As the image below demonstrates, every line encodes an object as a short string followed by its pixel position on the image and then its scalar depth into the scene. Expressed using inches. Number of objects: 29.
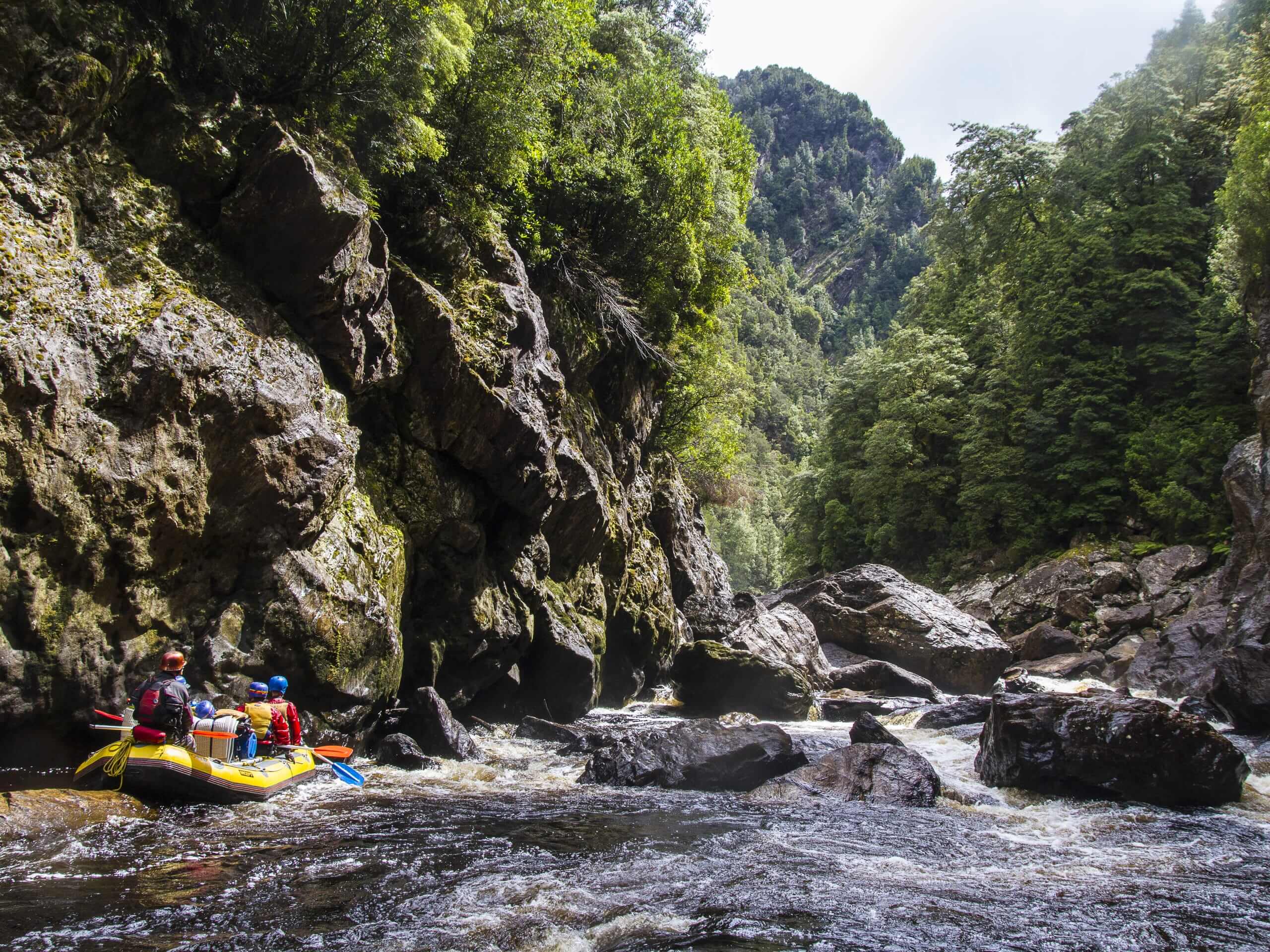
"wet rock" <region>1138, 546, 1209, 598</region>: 993.5
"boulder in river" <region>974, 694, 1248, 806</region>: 399.9
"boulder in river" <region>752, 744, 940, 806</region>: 420.8
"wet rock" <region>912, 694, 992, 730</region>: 665.6
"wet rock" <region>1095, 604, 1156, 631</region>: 964.6
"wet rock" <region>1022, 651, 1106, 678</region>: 871.1
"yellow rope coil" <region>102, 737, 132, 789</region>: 321.7
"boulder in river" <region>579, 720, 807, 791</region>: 455.8
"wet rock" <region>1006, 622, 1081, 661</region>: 968.9
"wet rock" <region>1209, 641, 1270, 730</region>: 559.2
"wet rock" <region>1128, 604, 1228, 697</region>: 712.4
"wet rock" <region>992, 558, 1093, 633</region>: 1105.4
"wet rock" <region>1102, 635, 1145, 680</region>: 831.1
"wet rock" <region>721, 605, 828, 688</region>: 896.3
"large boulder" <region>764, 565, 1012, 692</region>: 946.7
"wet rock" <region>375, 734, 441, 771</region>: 458.3
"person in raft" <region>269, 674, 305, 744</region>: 385.4
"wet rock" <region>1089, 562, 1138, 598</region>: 1046.4
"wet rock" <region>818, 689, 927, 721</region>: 748.0
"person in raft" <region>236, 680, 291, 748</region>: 374.9
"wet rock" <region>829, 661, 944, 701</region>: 876.6
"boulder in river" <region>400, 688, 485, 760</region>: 492.4
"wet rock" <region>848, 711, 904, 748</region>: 514.0
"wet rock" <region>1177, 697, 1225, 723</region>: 621.3
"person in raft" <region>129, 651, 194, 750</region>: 323.0
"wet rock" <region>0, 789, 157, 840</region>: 273.1
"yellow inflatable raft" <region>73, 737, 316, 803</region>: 323.0
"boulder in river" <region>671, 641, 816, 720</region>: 749.3
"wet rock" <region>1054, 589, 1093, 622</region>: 1050.7
